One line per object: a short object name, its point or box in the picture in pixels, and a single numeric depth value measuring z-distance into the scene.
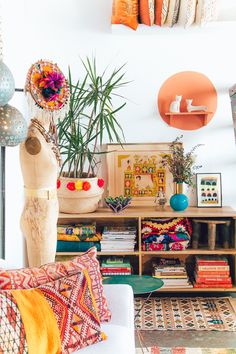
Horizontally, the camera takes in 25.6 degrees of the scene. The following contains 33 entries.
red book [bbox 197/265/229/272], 4.26
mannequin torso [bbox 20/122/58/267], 2.75
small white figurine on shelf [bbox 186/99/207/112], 4.52
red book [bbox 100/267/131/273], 4.29
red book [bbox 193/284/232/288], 4.25
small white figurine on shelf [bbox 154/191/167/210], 4.41
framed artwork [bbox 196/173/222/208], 4.58
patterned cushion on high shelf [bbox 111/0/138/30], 4.29
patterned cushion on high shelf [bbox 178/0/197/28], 4.17
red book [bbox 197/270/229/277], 4.26
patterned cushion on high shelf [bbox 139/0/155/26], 4.20
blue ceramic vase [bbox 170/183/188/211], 4.34
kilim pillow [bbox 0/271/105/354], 1.98
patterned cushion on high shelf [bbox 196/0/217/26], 4.18
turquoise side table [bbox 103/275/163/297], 3.13
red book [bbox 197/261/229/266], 4.28
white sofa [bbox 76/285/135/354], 2.24
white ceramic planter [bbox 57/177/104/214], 4.20
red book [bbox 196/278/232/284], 4.26
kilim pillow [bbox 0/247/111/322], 2.31
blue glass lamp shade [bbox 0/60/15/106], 2.21
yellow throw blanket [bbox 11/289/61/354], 2.02
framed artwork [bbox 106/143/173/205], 4.61
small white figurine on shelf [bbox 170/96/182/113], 4.51
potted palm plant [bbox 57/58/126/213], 4.20
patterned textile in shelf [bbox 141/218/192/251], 4.32
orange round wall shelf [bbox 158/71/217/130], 4.57
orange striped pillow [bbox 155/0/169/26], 4.18
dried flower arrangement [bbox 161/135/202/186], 4.40
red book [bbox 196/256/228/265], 4.28
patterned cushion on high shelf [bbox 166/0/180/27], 4.18
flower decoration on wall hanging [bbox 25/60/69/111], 2.72
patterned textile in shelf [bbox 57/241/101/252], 4.33
